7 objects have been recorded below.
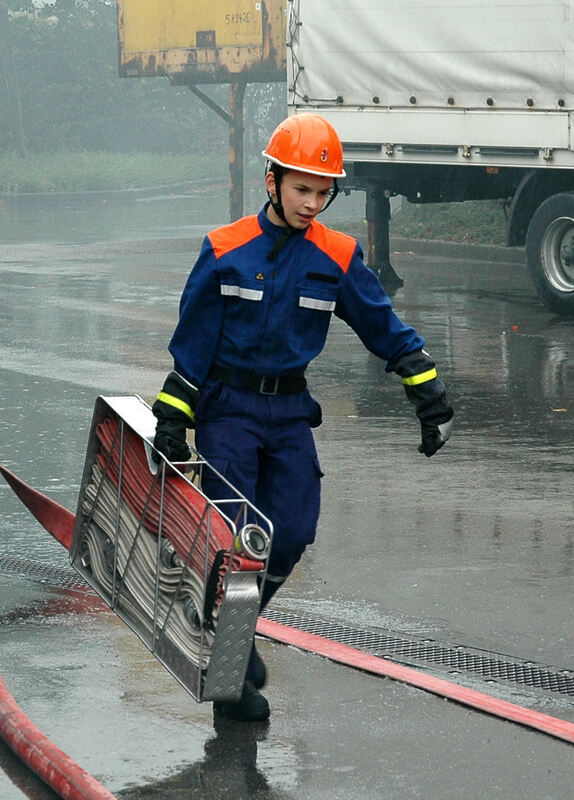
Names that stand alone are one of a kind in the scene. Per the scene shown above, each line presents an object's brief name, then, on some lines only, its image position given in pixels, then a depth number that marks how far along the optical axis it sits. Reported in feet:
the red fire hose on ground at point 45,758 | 26.50
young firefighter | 30.40
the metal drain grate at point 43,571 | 41.14
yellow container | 197.88
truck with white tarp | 101.45
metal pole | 187.32
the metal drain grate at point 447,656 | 34.04
